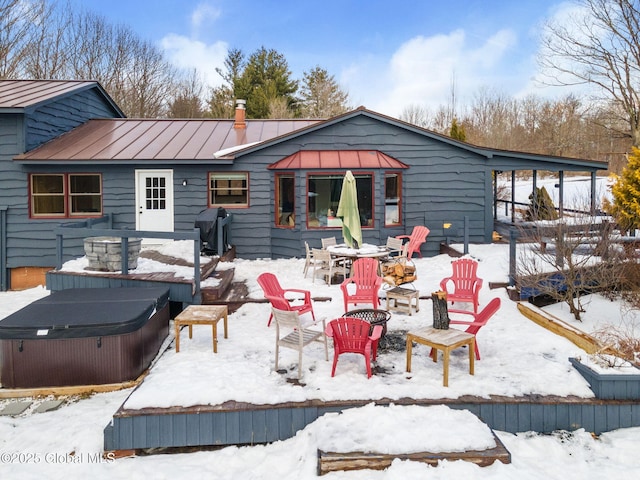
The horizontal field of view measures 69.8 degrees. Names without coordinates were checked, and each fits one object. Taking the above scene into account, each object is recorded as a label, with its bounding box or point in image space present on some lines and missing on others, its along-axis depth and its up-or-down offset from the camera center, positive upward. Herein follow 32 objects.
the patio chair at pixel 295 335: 4.89 -1.25
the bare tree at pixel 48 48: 23.62 +9.59
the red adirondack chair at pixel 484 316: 5.11 -1.05
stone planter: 7.75 -0.49
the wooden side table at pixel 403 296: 6.83 -1.10
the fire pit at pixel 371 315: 5.74 -1.17
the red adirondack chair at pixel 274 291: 6.19 -0.93
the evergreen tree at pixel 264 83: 27.66 +8.83
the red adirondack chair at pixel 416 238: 9.80 -0.33
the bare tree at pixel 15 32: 21.09 +9.22
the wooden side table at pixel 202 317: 5.65 -1.17
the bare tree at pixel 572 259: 7.01 -0.60
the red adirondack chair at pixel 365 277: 6.94 -0.83
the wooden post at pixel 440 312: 5.14 -1.00
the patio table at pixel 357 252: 8.49 -0.54
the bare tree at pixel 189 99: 30.86 +8.73
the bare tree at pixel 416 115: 33.72 +8.03
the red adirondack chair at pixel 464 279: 6.93 -0.87
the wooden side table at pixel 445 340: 4.63 -1.23
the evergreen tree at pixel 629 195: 8.66 +0.52
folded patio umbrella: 8.65 +0.24
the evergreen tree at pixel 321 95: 28.91 +8.29
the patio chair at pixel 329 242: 9.93 -0.40
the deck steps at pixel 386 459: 3.66 -1.88
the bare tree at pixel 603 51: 19.66 +7.65
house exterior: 11.12 +0.98
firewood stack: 7.75 -0.87
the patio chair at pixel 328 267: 8.80 -0.88
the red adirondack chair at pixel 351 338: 4.74 -1.20
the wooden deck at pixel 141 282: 7.39 -0.94
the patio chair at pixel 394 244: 10.08 -0.46
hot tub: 5.29 -1.43
